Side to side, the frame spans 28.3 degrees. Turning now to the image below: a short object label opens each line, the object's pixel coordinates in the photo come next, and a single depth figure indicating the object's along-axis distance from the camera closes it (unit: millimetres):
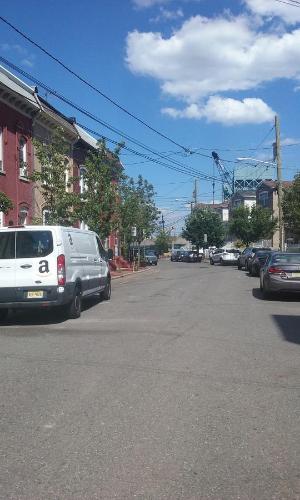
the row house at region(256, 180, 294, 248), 67762
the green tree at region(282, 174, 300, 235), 36000
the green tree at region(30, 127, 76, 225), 21547
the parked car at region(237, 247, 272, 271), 36844
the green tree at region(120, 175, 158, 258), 38500
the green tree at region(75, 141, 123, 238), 26719
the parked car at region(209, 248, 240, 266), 49781
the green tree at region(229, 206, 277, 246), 53625
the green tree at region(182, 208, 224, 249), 73062
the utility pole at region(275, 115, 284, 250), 36125
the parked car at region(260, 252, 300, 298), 16734
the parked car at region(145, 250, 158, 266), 57172
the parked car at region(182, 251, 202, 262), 66938
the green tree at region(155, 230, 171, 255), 104375
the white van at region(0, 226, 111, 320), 11930
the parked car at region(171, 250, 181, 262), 73875
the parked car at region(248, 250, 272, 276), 28867
